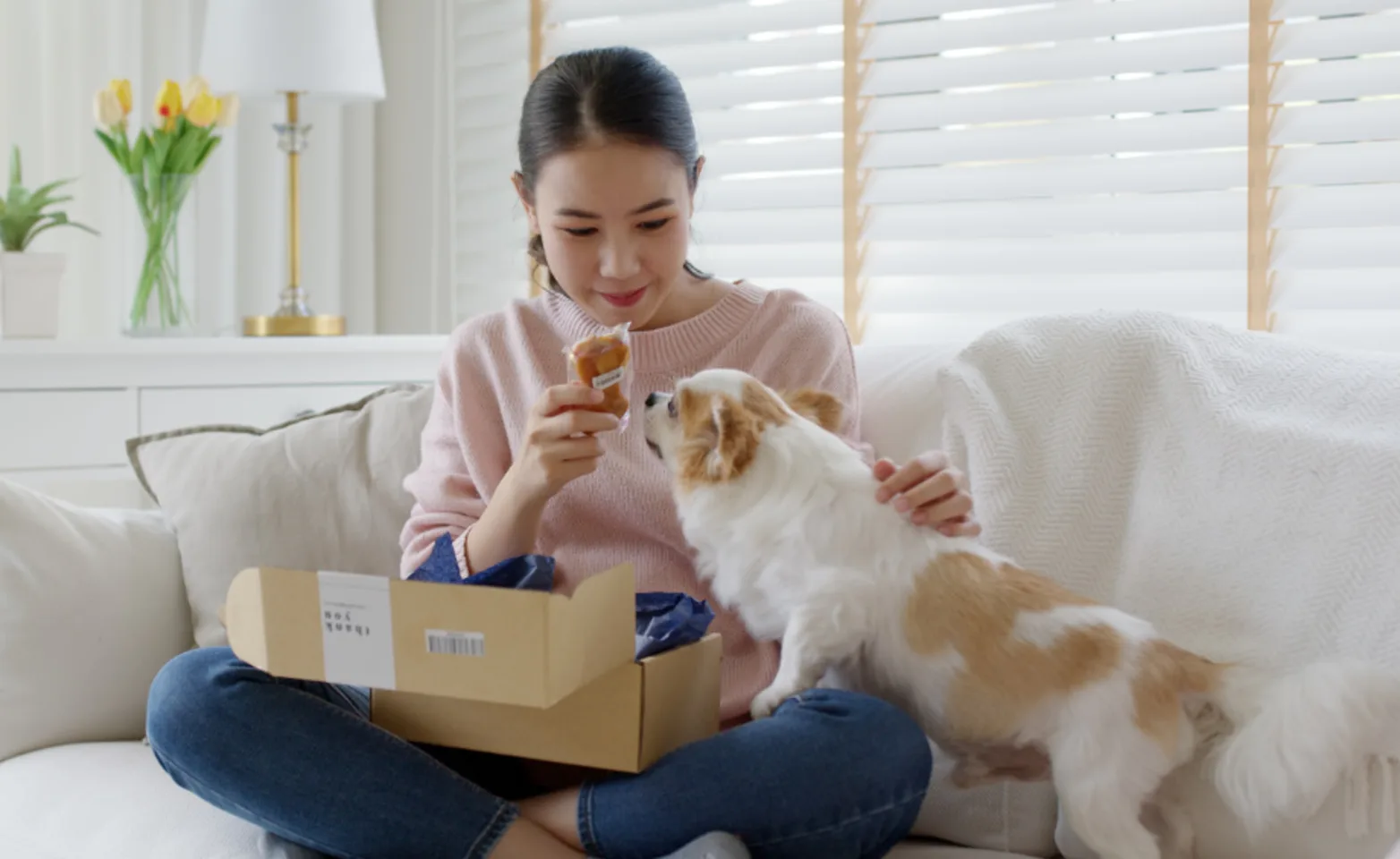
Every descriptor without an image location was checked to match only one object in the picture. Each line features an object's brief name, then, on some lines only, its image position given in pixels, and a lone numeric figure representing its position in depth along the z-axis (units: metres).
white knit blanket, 1.42
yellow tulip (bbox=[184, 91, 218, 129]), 2.65
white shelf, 2.30
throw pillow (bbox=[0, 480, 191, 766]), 1.69
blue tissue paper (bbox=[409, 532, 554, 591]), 1.50
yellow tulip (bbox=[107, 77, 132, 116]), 2.62
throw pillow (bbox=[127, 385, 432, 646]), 1.84
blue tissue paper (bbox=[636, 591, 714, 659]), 1.42
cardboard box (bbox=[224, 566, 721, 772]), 1.18
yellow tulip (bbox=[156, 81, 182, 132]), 2.64
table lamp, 2.73
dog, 1.30
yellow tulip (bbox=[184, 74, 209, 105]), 2.66
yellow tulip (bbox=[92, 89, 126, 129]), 2.60
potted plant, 2.39
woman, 1.33
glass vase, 2.68
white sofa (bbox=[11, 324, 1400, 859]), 1.47
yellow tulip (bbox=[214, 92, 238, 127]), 2.74
